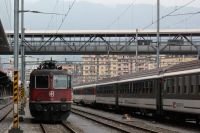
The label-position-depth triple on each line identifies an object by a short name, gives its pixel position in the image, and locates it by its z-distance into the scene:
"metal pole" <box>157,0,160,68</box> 47.38
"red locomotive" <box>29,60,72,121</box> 31.53
